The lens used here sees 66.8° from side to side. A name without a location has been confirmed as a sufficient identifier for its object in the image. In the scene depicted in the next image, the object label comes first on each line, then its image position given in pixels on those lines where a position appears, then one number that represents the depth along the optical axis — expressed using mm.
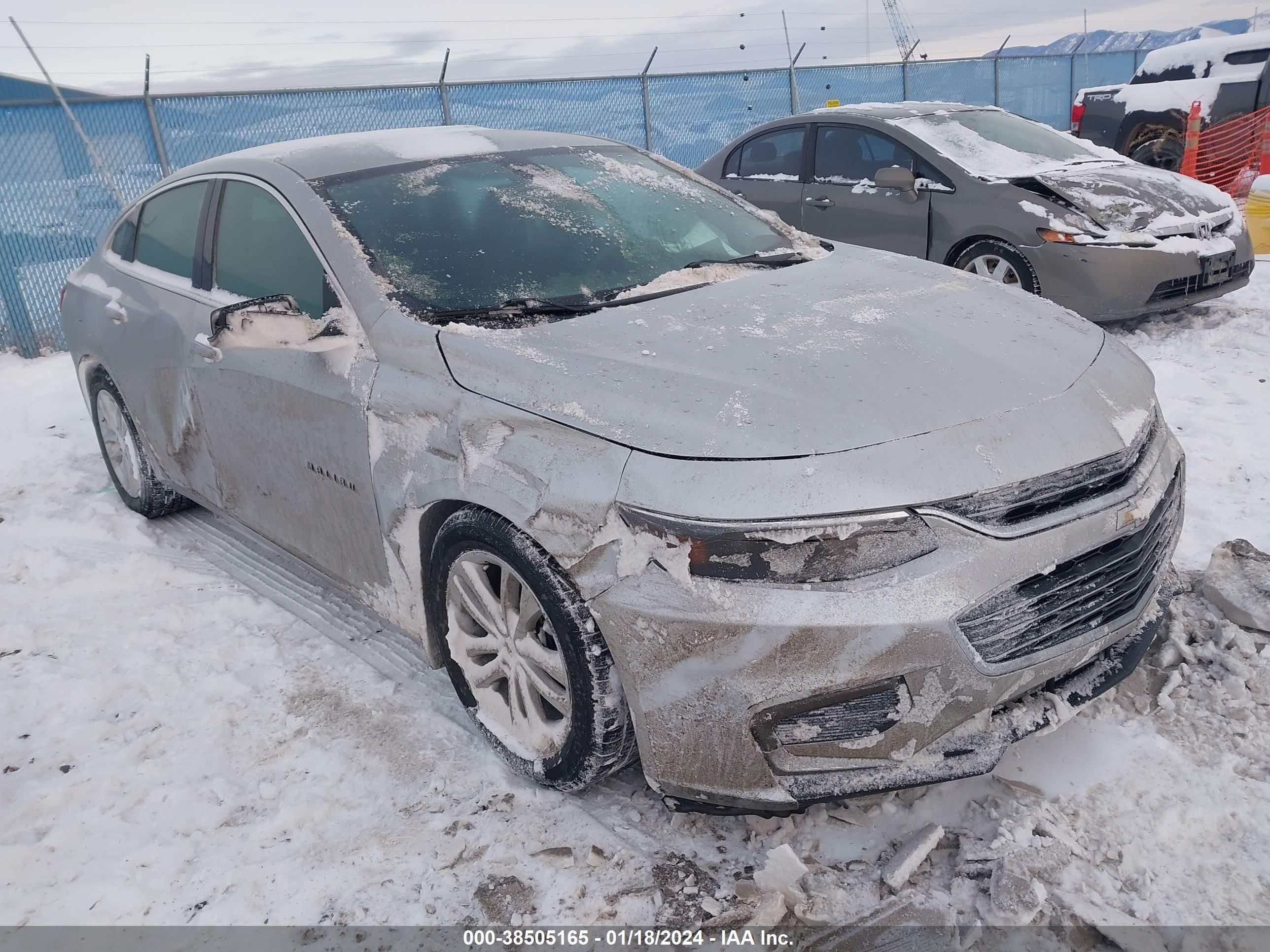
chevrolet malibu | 2025
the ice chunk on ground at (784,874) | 2174
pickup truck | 10391
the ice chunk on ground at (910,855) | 2182
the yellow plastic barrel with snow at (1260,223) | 7598
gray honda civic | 5812
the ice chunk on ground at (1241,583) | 2922
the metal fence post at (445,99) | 11172
